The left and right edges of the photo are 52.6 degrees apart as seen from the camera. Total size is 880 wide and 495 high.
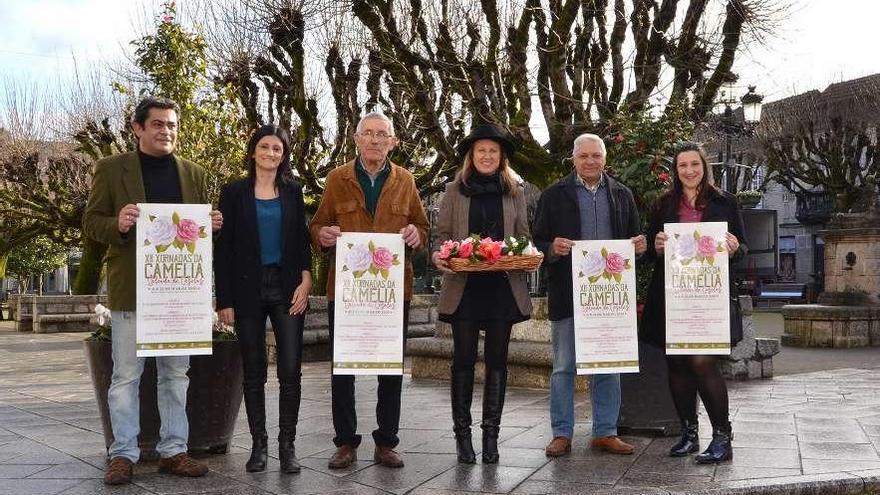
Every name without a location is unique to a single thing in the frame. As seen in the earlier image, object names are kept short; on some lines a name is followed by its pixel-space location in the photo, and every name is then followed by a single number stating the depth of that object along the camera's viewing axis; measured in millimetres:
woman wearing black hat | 5531
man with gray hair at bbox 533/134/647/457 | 5824
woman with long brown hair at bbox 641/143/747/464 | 5656
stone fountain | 17469
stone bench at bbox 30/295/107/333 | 24281
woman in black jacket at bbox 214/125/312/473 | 5344
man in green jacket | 5211
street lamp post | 18312
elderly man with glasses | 5504
